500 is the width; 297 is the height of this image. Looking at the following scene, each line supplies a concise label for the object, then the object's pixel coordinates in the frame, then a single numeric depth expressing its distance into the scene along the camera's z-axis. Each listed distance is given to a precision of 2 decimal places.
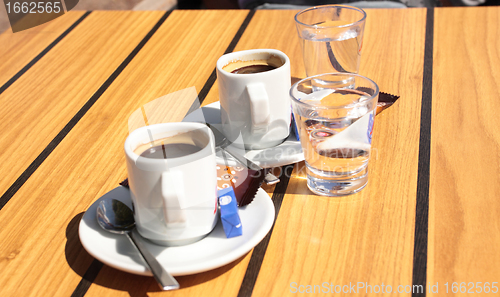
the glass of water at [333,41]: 0.76
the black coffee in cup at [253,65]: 0.66
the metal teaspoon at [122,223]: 0.44
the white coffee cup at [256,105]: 0.60
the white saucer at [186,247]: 0.44
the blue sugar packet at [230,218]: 0.48
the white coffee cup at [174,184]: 0.43
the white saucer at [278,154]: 0.60
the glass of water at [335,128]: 0.52
